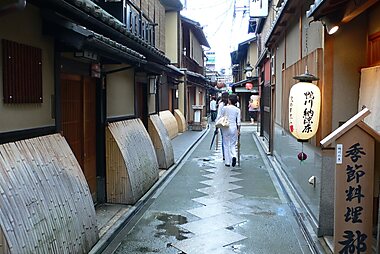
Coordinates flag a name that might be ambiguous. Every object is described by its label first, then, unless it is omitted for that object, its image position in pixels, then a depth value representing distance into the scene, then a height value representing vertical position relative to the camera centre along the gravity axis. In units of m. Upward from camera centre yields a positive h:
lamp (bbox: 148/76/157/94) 13.54 +0.76
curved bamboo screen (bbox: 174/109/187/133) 25.90 -0.90
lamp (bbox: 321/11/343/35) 5.89 +1.30
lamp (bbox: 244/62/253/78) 32.34 +2.97
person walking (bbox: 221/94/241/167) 13.73 -0.93
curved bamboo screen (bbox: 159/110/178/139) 20.69 -0.93
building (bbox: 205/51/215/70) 79.94 +9.64
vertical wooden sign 4.91 -1.04
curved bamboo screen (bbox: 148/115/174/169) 12.64 -1.21
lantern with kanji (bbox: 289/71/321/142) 6.75 -0.01
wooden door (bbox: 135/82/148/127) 12.55 +0.12
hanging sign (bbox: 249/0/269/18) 20.19 +5.06
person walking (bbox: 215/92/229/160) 14.28 +0.21
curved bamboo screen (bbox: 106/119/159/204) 8.31 -1.31
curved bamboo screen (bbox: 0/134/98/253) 4.05 -1.13
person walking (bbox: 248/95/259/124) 29.11 +0.12
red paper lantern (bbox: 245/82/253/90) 32.72 +1.64
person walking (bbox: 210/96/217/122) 40.34 -0.56
